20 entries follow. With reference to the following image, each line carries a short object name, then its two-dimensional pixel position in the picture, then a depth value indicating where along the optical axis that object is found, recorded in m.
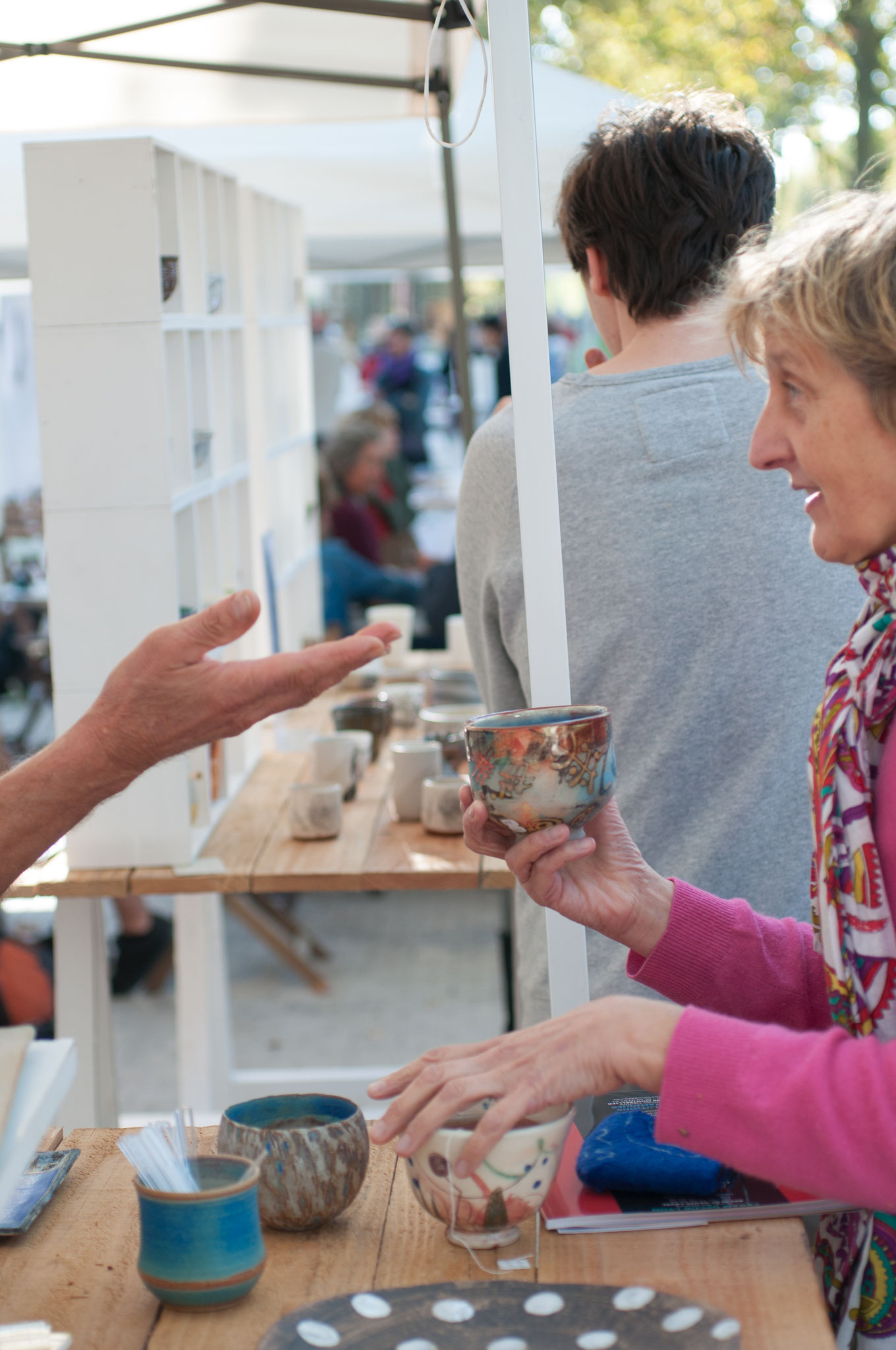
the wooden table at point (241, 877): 3.07
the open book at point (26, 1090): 1.87
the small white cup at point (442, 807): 3.33
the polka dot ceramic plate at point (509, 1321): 1.82
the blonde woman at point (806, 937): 1.87
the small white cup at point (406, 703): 4.40
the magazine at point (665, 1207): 1.98
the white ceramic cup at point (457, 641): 5.16
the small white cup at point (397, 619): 5.22
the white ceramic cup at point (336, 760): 3.70
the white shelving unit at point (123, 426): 2.94
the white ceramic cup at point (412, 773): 3.51
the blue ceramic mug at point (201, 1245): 1.87
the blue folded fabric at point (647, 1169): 2.01
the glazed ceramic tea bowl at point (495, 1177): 1.90
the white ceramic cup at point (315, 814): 3.32
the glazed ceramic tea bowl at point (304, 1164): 1.96
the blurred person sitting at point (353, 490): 8.35
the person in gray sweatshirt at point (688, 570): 2.51
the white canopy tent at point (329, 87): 2.06
